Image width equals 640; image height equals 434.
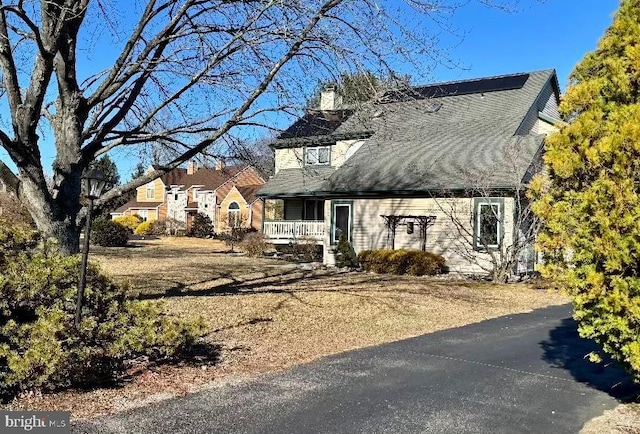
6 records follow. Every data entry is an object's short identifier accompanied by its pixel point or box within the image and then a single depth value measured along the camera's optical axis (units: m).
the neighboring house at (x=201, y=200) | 44.34
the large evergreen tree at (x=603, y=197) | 4.46
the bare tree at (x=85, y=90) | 8.07
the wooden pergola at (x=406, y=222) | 19.98
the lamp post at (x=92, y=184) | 7.19
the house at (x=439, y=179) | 18.36
